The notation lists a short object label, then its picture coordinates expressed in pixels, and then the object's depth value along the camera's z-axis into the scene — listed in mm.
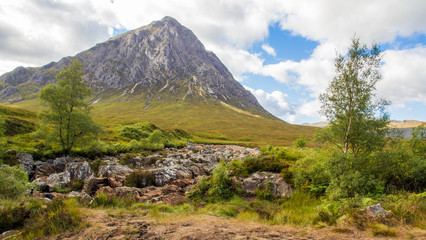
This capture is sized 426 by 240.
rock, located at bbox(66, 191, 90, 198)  12438
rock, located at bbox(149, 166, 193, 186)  17961
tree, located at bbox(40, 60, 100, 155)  23781
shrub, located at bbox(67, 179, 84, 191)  16219
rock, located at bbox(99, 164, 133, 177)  19953
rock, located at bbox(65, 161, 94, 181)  19000
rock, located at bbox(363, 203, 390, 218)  6544
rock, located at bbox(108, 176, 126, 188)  15273
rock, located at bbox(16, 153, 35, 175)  19919
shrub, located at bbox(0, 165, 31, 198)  10131
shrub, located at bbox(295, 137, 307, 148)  33131
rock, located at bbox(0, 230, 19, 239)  6102
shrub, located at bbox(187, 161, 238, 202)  12626
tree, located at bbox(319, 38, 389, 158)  11086
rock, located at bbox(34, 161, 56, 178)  19828
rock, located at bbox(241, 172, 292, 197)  12252
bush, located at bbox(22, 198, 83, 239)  6299
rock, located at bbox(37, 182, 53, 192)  14890
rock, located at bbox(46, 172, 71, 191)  16594
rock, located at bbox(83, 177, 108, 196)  14258
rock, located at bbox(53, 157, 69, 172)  21922
